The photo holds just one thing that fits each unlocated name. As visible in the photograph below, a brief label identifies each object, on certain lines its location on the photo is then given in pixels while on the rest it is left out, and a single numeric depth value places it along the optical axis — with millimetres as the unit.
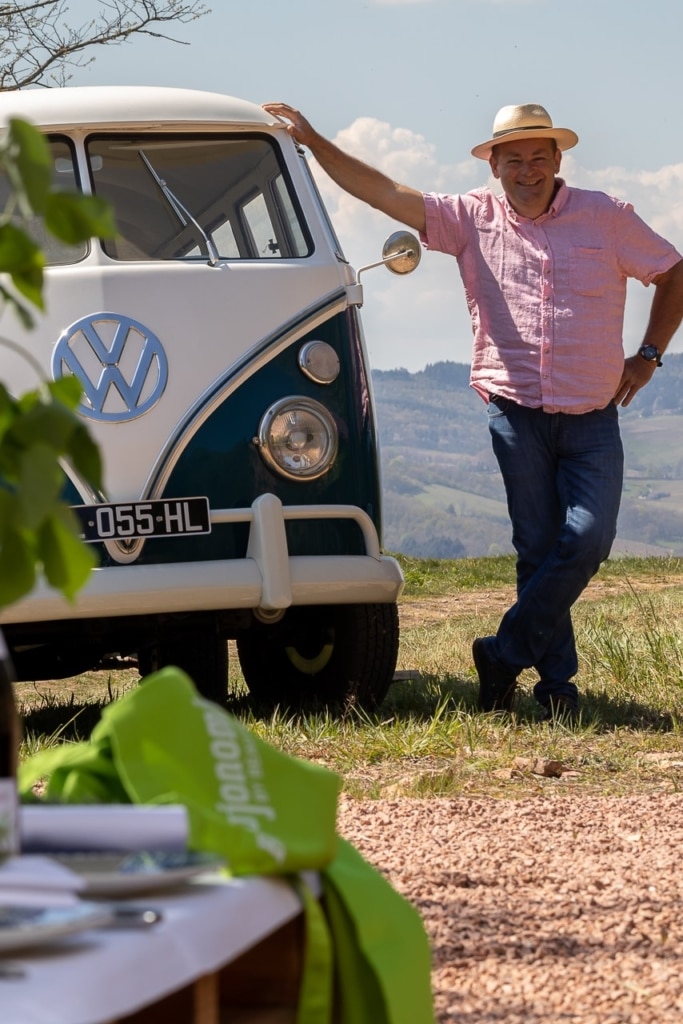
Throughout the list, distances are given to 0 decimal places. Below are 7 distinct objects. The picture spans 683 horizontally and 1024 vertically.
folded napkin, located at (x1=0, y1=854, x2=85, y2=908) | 5382
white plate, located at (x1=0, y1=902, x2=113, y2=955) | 5092
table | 4909
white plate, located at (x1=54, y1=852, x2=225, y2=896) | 5608
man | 12732
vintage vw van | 12367
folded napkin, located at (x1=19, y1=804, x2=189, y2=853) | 6094
